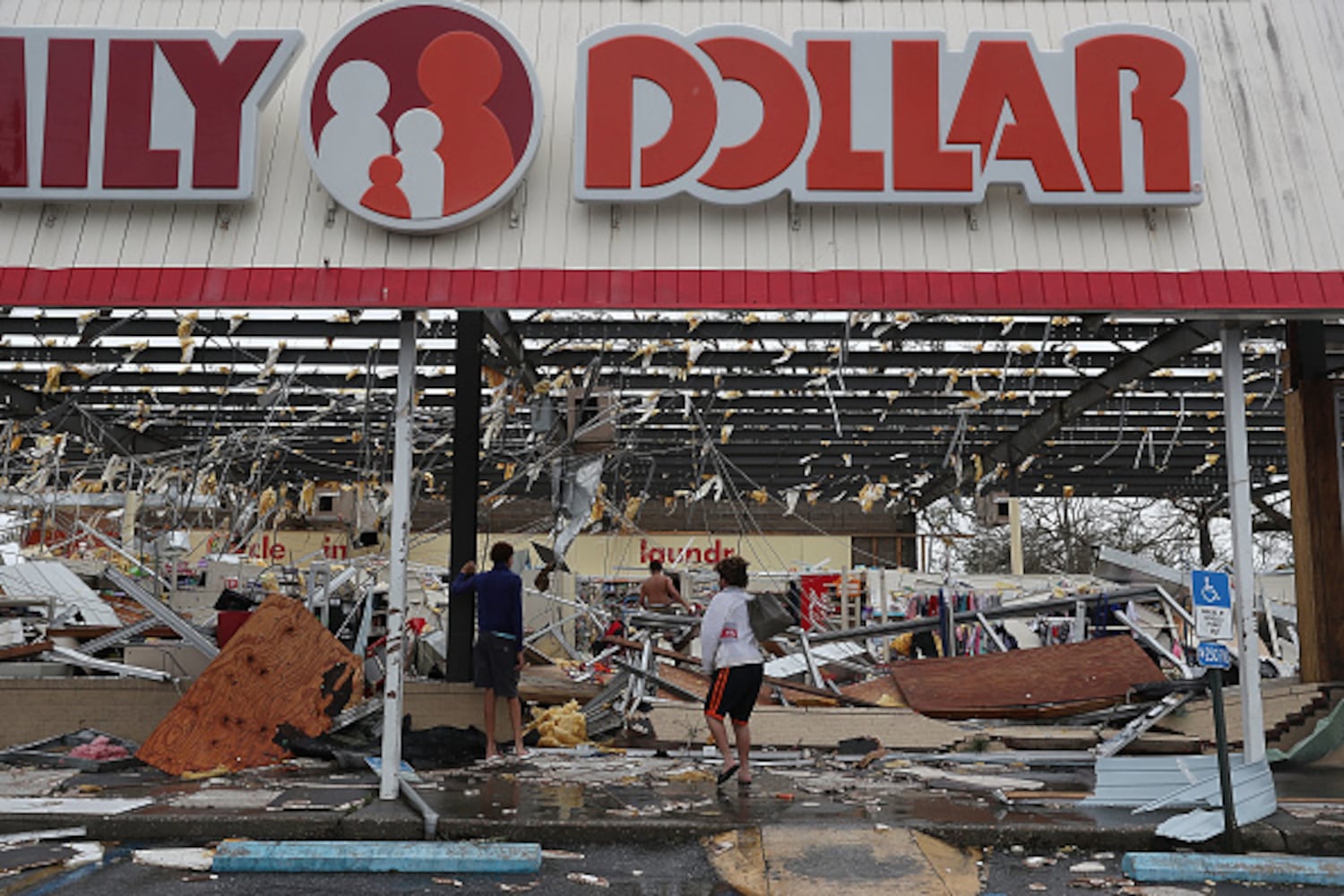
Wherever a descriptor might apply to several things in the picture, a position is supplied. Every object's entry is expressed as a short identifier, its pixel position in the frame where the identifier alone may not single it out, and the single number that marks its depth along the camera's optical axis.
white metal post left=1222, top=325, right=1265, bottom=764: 8.52
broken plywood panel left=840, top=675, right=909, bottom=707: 13.48
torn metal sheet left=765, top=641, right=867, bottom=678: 15.02
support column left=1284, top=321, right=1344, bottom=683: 11.16
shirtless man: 16.19
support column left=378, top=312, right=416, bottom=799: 8.37
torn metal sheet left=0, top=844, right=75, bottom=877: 6.92
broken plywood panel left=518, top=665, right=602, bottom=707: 13.34
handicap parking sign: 6.99
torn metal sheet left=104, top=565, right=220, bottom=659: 11.75
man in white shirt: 9.66
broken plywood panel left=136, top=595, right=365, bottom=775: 10.59
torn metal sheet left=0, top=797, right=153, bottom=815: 8.07
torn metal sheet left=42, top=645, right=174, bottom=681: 12.06
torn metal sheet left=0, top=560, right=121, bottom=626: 16.72
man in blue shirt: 11.11
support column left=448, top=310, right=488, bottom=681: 12.01
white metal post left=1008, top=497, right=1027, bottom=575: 28.48
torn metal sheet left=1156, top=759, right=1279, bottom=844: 7.54
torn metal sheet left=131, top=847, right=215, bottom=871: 7.06
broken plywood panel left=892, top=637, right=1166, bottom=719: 13.04
